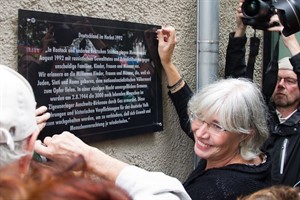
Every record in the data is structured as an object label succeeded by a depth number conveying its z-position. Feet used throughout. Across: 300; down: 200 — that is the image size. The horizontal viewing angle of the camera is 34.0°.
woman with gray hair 7.42
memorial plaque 6.61
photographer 9.93
